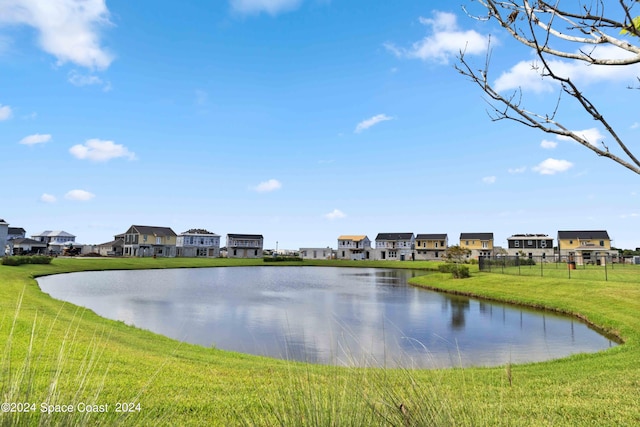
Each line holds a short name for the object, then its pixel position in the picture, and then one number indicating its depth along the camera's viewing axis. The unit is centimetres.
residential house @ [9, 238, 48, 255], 7351
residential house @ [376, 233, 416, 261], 9606
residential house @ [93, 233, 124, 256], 9606
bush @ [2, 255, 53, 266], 4053
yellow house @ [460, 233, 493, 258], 8871
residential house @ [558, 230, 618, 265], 7365
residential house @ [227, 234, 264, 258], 10362
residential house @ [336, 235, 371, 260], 10100
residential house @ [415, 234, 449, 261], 9325
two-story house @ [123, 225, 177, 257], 8912
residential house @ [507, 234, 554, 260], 8169
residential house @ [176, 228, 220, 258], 9956
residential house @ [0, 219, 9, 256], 5835
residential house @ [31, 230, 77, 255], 10309
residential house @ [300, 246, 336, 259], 10481
